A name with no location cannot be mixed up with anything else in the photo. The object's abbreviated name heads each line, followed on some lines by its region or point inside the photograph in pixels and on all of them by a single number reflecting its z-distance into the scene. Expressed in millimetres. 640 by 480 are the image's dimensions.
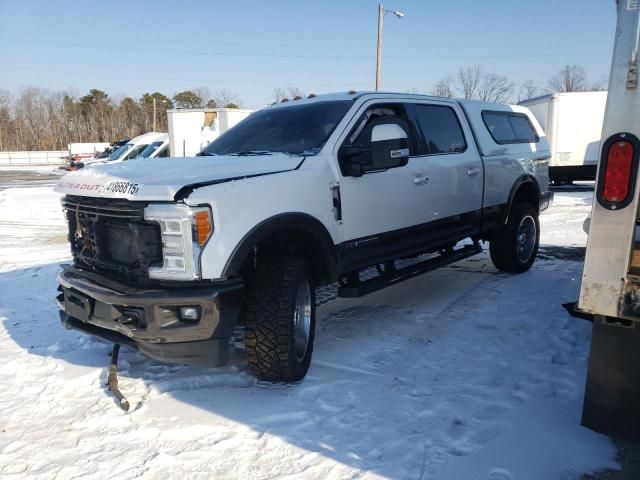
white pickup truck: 3160
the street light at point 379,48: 26494
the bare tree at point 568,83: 58469
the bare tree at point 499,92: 51019
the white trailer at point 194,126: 17672
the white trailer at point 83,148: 48844
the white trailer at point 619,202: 2393
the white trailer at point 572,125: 17344
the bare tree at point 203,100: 75050
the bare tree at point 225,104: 68550
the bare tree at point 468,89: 50409
